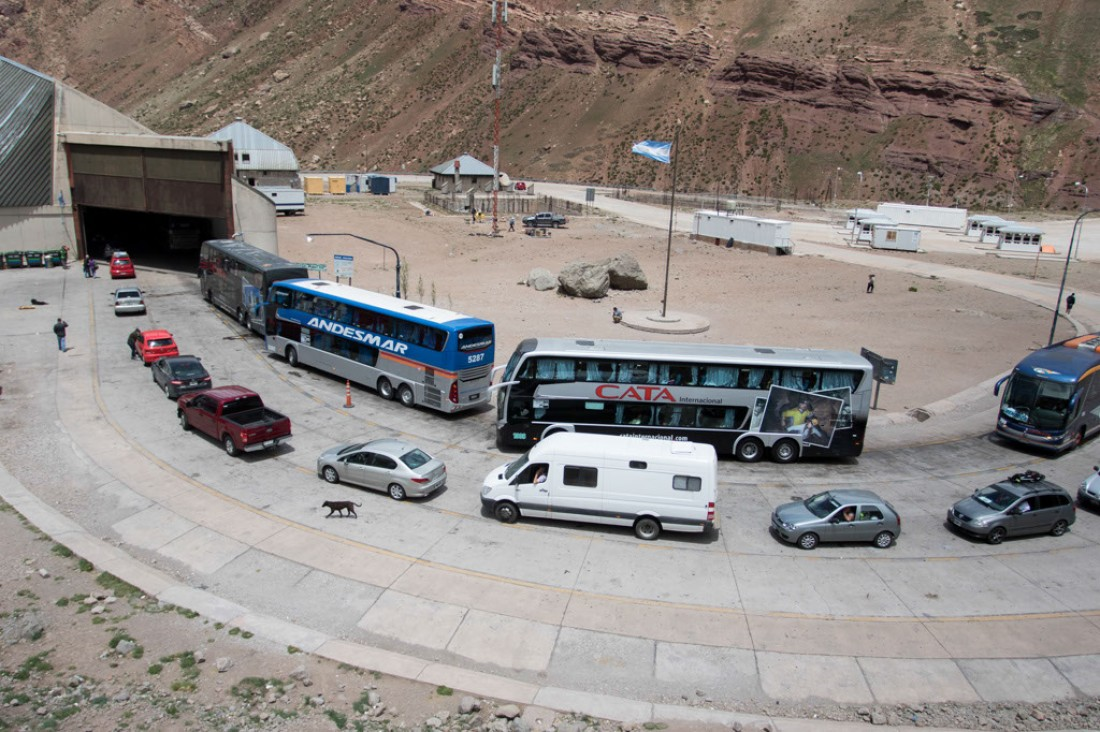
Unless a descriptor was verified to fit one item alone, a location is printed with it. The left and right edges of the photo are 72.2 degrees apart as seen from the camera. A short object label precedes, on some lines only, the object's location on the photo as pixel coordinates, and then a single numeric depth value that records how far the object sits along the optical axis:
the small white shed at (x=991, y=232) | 76.38
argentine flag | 51.28
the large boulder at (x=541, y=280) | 49.56
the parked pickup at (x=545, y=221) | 75.00
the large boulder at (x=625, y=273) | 49.59
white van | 18.39
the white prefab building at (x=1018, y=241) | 71.75
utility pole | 68.33
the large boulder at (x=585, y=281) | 47.31
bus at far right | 24.81
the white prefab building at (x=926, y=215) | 87.19
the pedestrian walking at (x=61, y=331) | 32.19
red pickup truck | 22.33
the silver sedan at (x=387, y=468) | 20.11
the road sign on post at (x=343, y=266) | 37.72
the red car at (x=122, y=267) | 48.81
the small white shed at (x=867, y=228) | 72.50
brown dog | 18.98
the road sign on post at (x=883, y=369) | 26.91
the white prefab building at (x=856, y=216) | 80.43
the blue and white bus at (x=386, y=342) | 26.30
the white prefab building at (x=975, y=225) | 80.72
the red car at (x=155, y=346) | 31.27
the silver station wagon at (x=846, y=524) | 18.41
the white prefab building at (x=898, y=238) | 70.25
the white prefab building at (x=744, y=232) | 63.97
